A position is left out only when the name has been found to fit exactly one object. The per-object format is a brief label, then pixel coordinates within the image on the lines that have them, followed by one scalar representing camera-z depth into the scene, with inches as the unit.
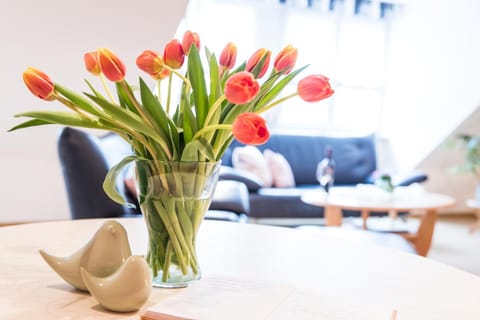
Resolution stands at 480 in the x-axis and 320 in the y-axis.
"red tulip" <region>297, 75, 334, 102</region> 32.7
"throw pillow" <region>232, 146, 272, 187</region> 185.5
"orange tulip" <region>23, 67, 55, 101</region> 31.5
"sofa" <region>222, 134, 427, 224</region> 177.2
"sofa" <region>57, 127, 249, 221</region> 82.2
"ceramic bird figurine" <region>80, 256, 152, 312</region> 30.5
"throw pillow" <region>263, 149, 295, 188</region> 193.2
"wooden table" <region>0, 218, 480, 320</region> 30.8
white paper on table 29.7
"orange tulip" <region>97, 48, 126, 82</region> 31.6
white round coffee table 144.3
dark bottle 161.5
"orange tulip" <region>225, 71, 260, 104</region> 29.8
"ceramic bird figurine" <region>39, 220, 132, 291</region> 33.4
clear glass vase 35.0
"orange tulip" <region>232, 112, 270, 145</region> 29.4
